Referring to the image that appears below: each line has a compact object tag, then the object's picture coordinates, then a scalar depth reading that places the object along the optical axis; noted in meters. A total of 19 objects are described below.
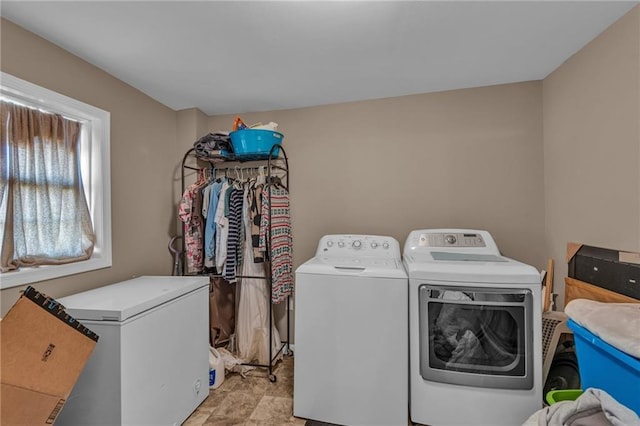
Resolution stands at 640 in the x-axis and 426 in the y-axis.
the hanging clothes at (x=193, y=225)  2.32
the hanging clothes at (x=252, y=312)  2.43
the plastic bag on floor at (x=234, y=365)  2.29
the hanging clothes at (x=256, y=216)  2.29
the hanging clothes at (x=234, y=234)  2.27
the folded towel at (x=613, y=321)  1.01
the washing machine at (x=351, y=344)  1.66
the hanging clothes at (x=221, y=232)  2.28
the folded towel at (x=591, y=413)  0.88
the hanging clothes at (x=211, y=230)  2.31
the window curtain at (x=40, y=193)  1.48
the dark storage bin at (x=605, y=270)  1.46
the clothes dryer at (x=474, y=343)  1.55
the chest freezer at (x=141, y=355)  1.33
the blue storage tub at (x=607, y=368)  0.99
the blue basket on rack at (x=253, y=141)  2.34
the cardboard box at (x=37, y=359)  1.00
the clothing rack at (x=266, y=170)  2.42
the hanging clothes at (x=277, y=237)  2.26
